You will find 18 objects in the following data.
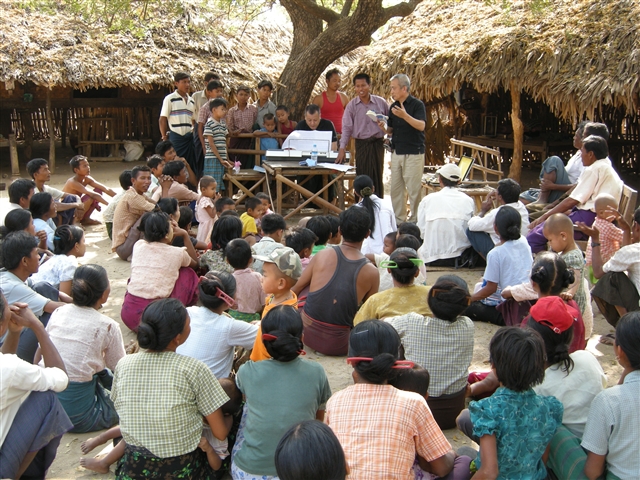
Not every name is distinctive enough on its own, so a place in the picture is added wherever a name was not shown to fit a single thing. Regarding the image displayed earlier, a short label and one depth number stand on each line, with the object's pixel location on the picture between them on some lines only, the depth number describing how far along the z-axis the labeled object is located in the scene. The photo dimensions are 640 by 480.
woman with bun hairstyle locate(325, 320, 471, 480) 2.56
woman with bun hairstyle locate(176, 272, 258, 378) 3.65
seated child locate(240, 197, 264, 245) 6.35
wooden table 8.39
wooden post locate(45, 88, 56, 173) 13.24
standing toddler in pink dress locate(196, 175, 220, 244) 6.99
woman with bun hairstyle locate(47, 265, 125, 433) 3.62
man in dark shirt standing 7.77
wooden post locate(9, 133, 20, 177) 12.59
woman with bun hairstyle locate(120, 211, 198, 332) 4.89
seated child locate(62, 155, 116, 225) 7.90
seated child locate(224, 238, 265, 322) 4.64
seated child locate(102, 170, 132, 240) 7.44
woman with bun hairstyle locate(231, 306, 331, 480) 2.92
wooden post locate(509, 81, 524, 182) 11.27
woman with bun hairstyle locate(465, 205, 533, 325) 4.97
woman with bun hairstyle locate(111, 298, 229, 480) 2.90
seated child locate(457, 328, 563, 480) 2.69
